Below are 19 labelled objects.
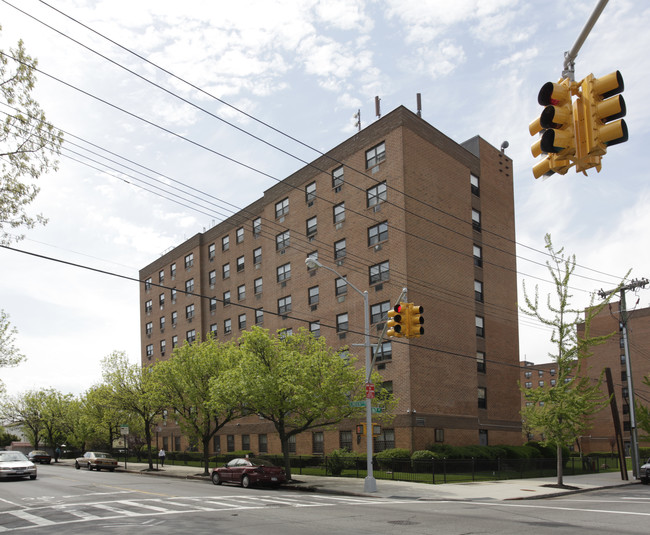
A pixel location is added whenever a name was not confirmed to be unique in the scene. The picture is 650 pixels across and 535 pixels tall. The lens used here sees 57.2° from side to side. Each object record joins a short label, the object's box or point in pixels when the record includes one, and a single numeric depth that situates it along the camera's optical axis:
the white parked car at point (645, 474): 28.46
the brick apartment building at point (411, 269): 37.00
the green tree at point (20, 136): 16.00
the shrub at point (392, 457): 31.25
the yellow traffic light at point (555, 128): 6.39
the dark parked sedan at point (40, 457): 58.81
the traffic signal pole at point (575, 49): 6.25
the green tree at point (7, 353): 40.50
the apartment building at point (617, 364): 74.50
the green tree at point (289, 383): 27.58
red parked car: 26.34
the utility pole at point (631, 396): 32.32
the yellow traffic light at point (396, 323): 19.09
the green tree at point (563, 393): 26.81
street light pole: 23.59
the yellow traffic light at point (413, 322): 19.18
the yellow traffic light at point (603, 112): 6.09
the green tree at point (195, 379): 37.50
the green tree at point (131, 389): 45.44
